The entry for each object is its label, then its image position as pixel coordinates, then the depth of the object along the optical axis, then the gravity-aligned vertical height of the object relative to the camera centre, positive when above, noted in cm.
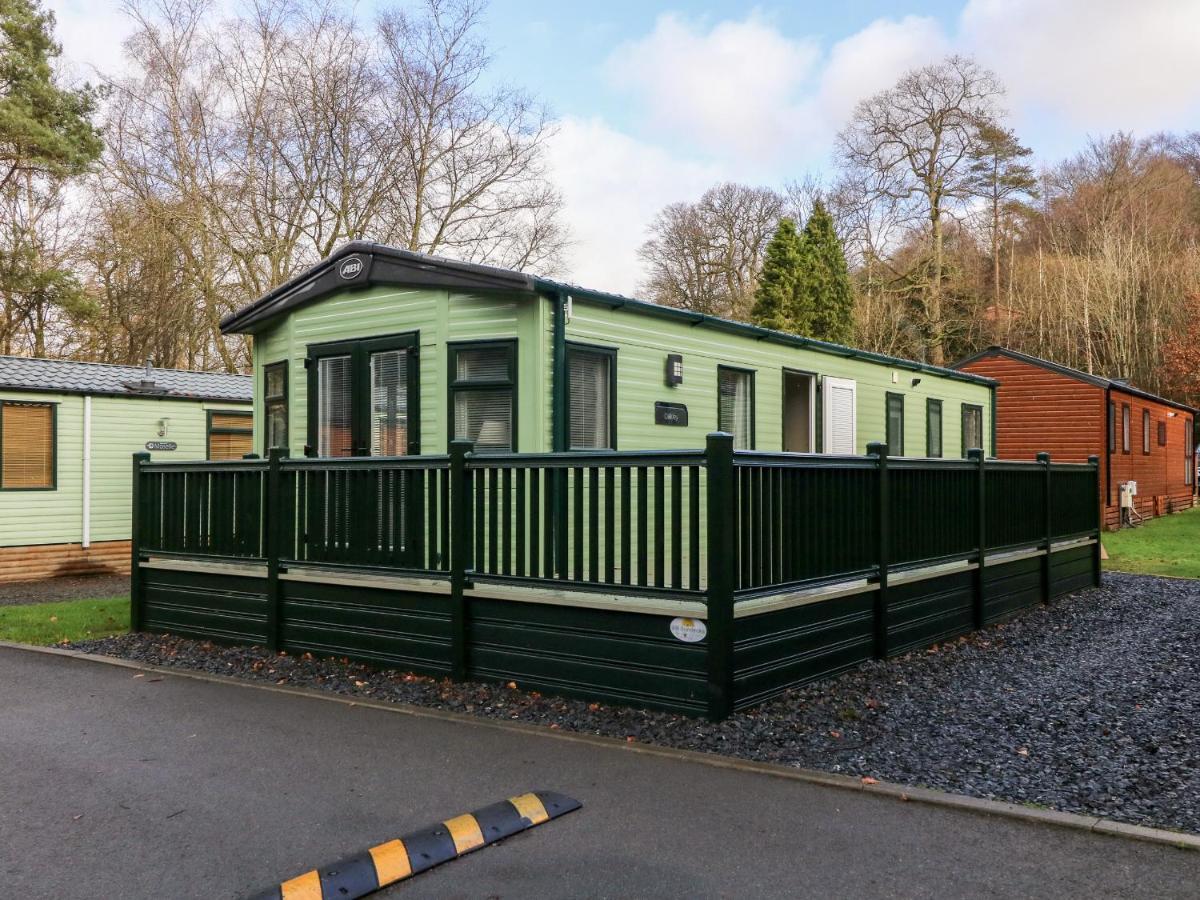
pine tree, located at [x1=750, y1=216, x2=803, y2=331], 2655 +531
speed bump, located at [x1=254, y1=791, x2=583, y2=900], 293 -135
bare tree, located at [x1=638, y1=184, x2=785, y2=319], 3077 +716
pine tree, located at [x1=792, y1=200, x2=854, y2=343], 2666 +516
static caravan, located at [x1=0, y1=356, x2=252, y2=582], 1207 +27
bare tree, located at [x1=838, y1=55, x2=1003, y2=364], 2828 +999
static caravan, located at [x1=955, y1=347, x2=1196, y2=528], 1919 +92
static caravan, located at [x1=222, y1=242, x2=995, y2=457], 741 +89
